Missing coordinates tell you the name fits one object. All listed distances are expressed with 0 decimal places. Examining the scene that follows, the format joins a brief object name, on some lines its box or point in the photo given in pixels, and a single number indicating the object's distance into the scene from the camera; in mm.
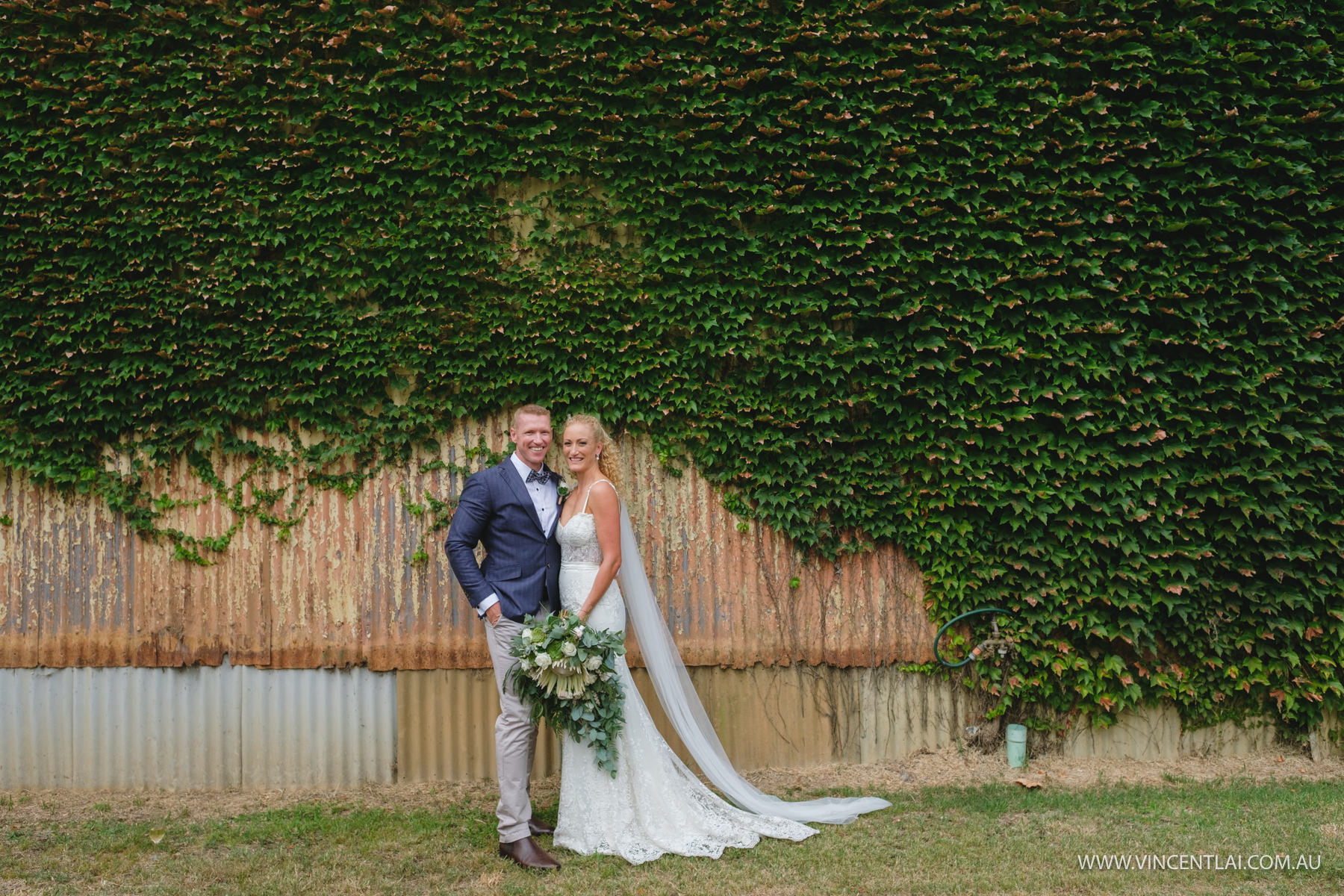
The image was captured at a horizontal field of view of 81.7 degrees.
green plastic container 5320
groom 4176
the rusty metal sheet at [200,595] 5363
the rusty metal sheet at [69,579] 5359
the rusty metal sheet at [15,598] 5352
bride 4172
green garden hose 5383
